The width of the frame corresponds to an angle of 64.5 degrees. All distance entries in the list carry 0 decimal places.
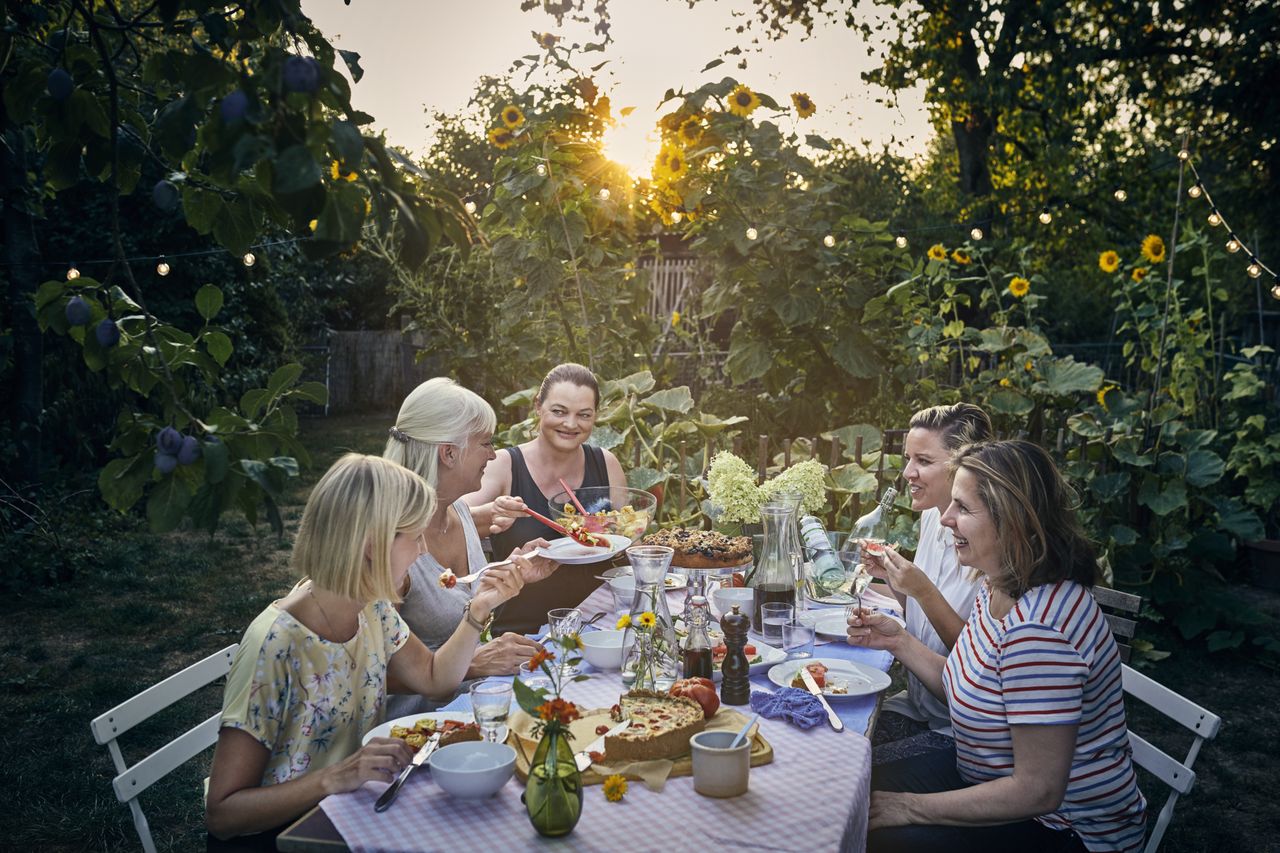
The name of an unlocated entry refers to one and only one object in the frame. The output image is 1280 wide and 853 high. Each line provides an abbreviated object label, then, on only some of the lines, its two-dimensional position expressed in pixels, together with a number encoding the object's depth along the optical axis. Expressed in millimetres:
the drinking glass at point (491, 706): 1804
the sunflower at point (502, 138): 5473
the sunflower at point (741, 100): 5461
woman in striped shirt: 1938
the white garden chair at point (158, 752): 2035
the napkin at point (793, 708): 2018
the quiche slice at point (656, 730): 1791
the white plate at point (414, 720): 1921
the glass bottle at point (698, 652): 2178
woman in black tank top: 3842
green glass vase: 1532
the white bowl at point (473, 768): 1628
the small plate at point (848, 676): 2211
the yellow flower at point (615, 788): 1650
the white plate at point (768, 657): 2392
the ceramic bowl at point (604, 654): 2373
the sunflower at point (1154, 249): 5594
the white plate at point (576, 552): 2758
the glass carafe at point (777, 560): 2516
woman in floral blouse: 1808
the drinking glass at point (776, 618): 2518
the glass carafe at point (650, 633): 2148
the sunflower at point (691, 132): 5543
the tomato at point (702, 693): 1972
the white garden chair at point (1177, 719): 2211
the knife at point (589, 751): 1745
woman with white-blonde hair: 2830
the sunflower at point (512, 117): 5469
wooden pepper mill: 2143
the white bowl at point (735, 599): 2765
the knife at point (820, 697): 2012
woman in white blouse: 2590
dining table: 1540
